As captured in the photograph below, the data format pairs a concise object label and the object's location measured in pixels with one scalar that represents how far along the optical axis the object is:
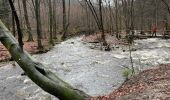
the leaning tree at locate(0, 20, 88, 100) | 3.71
